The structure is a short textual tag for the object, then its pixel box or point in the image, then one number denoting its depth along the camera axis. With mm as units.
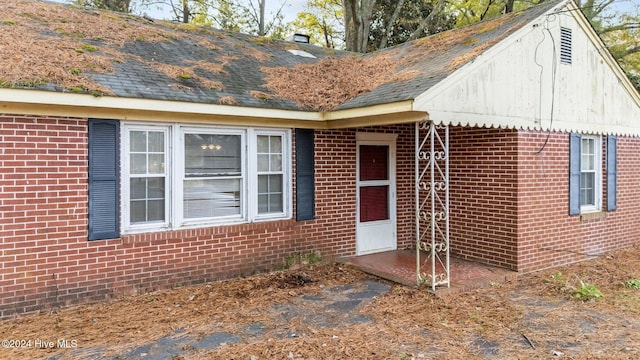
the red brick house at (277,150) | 5434
